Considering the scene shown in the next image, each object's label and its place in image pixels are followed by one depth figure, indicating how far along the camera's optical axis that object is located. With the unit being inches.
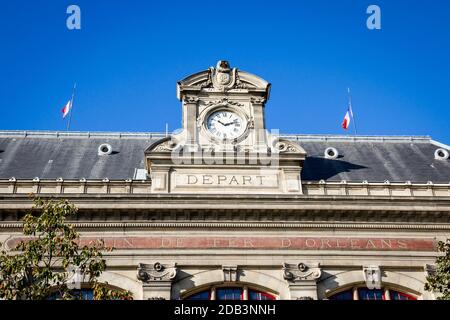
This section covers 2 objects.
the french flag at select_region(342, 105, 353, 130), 1643.7
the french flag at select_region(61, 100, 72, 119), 1627.5
